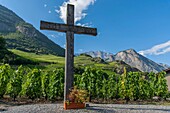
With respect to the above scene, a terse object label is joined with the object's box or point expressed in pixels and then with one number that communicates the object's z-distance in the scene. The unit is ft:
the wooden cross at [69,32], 21.00
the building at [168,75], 59.57
